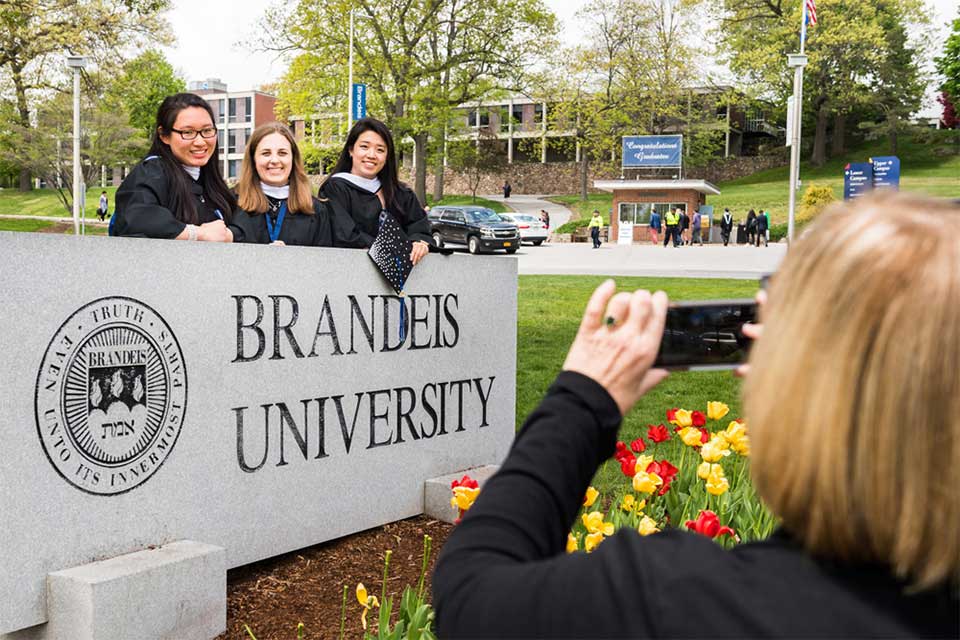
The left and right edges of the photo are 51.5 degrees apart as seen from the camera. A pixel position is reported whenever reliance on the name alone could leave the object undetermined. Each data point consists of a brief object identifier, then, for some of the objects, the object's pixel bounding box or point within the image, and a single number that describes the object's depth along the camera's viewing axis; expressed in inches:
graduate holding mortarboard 198.1
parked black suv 1249.4
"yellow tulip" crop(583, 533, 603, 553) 108.7
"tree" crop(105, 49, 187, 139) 1253.1
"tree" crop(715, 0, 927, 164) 2267.5
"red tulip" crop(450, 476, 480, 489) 115.5
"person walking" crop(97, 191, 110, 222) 1987.0
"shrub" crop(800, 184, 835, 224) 1384.8
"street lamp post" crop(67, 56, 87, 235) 1104.2
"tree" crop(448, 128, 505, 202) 2507.4
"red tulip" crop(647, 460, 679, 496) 127.0
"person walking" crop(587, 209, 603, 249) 1374.5
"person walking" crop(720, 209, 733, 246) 1513.5
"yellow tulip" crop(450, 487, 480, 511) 108.0
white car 1451.8
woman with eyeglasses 157.5
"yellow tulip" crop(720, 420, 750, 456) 131.1
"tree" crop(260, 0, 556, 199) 1537.9
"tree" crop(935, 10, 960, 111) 2210.9
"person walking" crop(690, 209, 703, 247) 1572.0
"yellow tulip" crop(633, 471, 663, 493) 116.9
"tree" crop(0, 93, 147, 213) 1718.8
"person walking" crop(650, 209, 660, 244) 1546.5
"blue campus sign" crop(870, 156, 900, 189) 1027.3
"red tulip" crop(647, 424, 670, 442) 144.2
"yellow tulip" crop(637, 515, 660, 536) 107.5
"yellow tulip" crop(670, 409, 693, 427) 138.0
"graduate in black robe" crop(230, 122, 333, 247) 184.7
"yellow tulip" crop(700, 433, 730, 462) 124.8
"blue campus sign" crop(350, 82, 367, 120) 1199.6
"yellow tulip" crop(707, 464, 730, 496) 122.5
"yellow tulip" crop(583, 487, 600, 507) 122.4
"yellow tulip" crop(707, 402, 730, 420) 139.0
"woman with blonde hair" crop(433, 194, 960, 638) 38.5
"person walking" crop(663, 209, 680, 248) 1456.7
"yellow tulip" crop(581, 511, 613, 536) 110.7
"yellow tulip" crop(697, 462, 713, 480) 124.9
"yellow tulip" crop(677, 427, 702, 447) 132.9
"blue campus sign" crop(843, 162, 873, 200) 987.1
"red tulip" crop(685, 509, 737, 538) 100.8
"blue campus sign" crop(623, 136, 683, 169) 1867.6
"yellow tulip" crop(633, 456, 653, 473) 122.3
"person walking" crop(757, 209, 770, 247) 1434.5
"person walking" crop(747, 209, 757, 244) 1482.5
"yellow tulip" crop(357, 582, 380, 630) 99.4
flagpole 955.0
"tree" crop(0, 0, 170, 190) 893.2
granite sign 130.1
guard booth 1696.6
